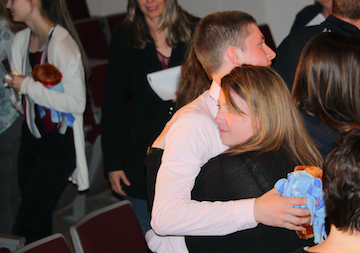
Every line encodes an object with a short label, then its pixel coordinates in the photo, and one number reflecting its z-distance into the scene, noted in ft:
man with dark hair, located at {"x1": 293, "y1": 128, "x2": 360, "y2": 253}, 7.73
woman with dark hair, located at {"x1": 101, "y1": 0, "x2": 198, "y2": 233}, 11.52
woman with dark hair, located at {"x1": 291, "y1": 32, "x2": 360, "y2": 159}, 9.65
